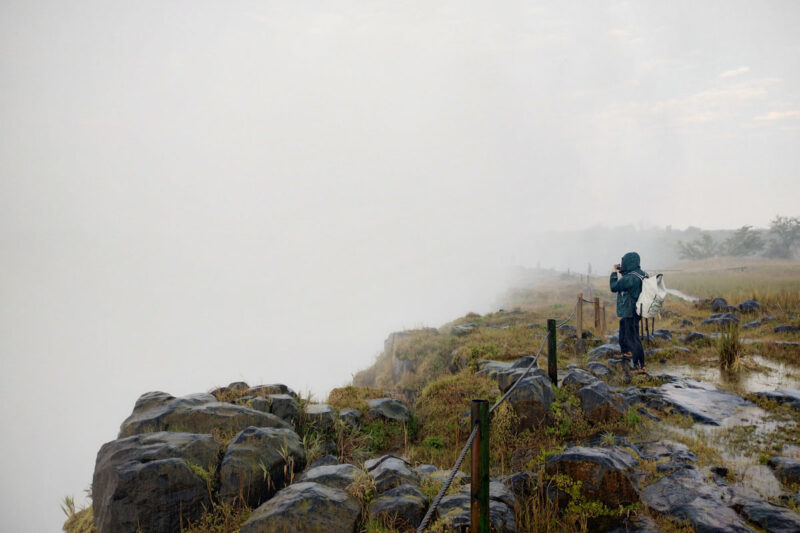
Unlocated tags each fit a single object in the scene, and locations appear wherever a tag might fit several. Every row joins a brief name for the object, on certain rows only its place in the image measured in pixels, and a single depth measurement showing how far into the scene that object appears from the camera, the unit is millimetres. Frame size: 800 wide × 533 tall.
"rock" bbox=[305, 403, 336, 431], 8594
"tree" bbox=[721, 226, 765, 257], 73875
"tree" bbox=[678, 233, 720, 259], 82688
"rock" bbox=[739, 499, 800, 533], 4496
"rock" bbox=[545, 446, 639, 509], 5223
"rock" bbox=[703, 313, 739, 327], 15758
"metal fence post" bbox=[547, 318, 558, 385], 9195
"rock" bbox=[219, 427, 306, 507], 5715
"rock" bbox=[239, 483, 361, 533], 4691
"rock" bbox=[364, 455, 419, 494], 5445
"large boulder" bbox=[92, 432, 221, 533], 5242
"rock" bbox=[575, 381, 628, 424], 7945
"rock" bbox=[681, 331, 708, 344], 13922
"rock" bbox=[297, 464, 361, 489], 5643
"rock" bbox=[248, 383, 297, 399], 9398
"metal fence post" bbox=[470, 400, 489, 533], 3701
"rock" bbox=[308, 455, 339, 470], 6861
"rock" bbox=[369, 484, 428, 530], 4785
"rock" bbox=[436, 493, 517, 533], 4473
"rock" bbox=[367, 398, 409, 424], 9641
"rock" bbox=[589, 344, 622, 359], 12540
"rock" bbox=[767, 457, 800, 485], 5555
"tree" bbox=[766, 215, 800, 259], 69000
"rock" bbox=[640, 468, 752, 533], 4637
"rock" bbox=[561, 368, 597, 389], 9219
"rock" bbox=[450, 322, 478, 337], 18625
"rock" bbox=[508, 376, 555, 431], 7988
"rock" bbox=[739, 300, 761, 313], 17658
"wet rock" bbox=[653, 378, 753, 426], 8147
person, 10898
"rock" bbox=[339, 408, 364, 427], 9147
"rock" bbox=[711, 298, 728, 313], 19119
